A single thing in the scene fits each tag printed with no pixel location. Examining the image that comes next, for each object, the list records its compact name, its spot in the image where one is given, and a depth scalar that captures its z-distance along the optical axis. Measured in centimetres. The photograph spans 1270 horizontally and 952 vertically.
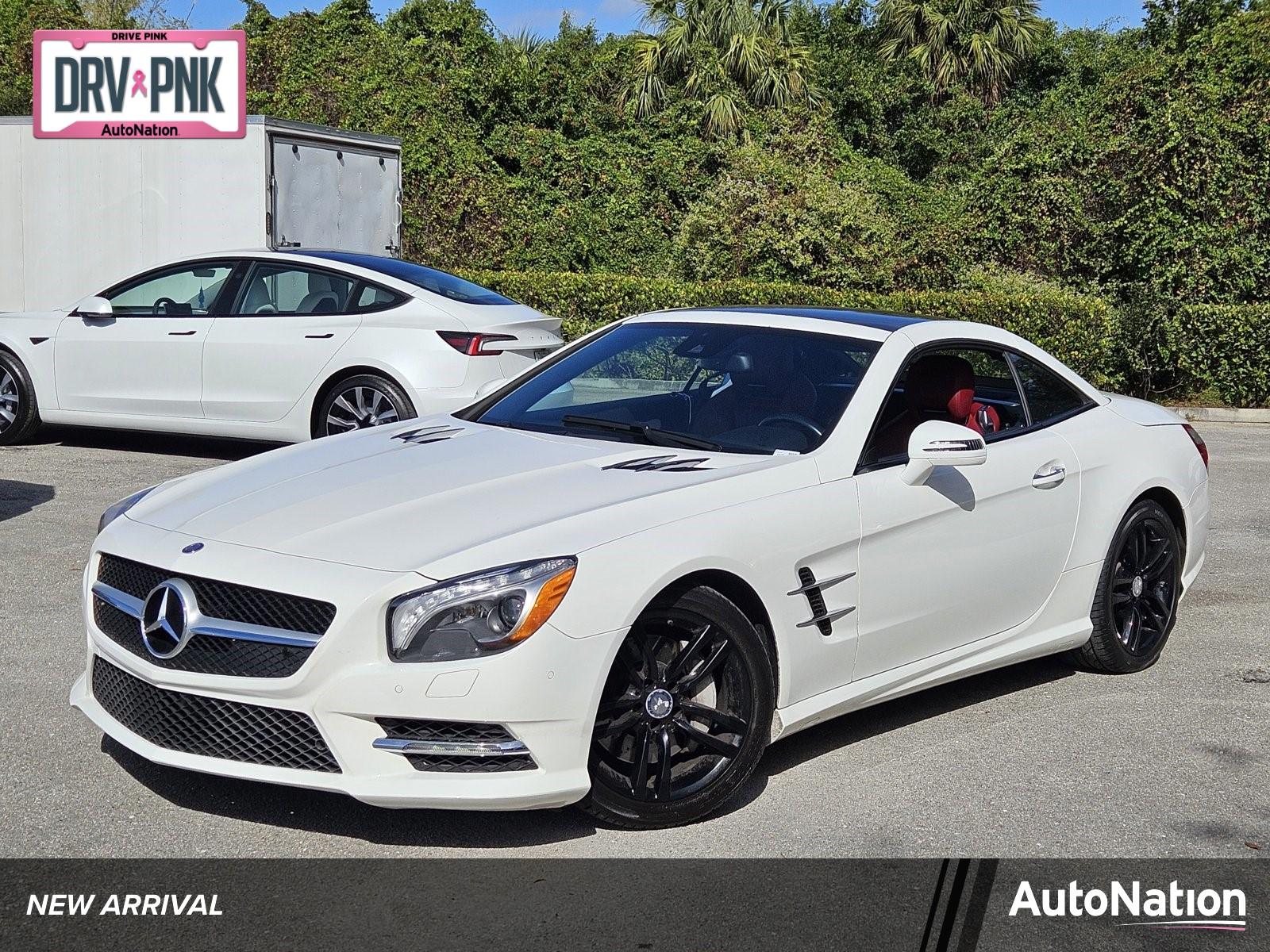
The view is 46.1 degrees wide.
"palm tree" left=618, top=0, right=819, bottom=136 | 3206
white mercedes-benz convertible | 384
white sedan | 1034
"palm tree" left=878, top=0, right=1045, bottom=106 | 3638
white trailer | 1402
